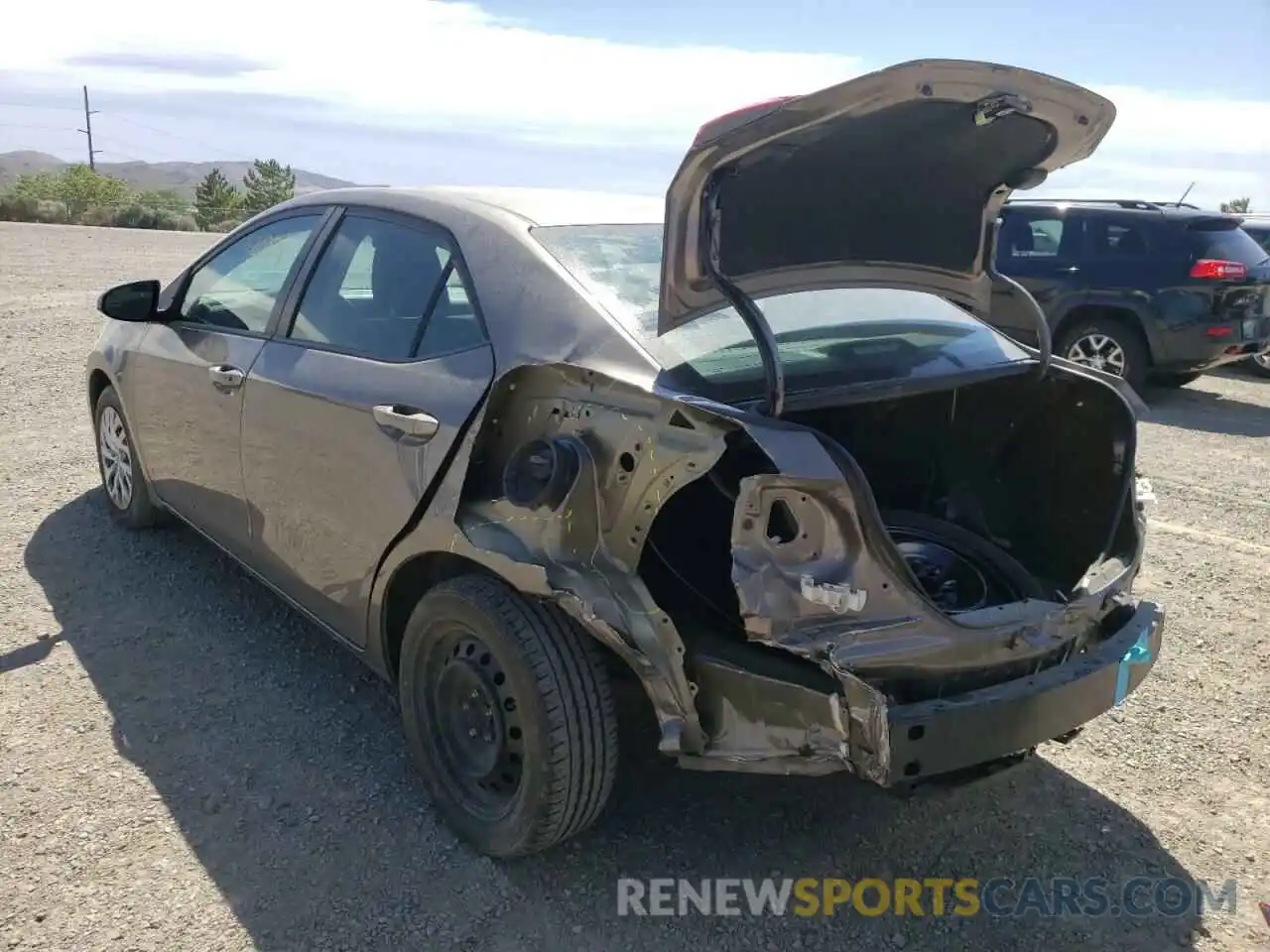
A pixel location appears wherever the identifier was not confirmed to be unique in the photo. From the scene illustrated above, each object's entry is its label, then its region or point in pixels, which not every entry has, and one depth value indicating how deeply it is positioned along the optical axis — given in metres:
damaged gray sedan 2.38
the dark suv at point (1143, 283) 9.35
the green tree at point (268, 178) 73.93
